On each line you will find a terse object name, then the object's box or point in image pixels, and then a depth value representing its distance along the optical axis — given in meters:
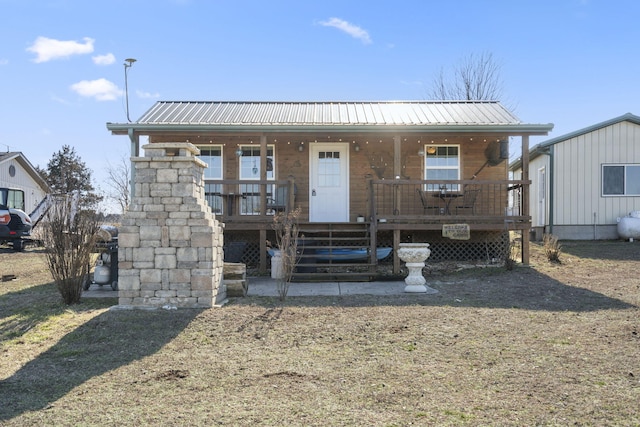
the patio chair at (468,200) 12.16
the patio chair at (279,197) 12.06
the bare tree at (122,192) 19.77
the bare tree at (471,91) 25.41
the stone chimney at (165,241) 7.08
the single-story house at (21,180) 22.45
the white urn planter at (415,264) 8.44
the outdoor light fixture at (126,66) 14.49
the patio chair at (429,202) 12.40
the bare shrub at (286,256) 7.75
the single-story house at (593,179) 15.48
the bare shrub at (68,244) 7.43
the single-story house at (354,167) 11.94
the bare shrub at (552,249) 11.77
